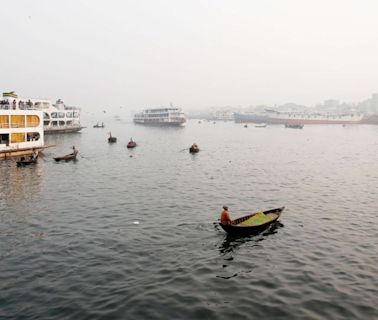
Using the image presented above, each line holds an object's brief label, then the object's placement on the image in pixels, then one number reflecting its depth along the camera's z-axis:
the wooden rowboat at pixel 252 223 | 26.33
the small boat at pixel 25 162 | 55.70
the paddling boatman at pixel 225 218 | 26.20
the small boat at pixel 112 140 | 101.90
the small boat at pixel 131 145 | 87.69
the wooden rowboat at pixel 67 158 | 62.88
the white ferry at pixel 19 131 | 61.81
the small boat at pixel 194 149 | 79.62
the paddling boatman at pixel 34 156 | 58.68
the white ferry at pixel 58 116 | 122.06
